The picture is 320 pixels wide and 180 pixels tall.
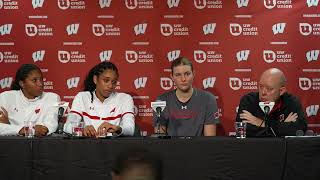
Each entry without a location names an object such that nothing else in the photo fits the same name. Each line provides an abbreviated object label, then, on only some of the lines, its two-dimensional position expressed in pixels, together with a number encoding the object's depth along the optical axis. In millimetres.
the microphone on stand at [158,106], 7556
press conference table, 6902
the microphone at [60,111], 7632
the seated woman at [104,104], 8680
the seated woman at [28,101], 8891
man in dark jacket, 7762
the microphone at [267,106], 7359
